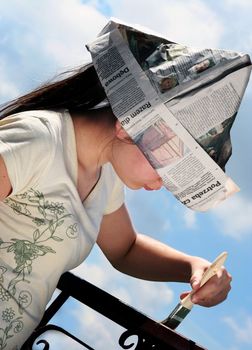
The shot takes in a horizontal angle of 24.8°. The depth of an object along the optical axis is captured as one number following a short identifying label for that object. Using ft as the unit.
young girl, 7.08
